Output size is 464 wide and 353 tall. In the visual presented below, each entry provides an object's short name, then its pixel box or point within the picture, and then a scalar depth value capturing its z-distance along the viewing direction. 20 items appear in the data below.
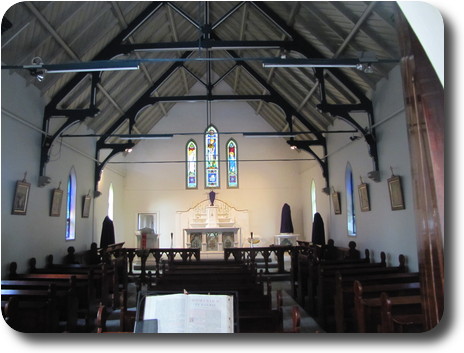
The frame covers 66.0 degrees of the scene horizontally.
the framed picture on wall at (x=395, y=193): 6.27
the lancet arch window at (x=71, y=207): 8.88
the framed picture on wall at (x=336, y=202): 10.04
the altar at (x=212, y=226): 13.54
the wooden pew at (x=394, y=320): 2.93
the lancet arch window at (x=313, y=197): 12.87
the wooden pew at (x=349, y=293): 4.27
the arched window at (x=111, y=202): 12.93
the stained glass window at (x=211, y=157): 14.92
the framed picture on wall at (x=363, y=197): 7.83
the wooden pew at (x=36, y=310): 3.85
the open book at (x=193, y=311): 2.49
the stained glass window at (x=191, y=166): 14.93
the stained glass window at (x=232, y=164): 14.95
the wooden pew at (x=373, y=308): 3.51
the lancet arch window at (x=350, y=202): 9.12
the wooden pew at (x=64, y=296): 4.56
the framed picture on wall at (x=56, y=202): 7.59
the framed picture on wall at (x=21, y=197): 5.58
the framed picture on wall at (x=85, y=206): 9.84
